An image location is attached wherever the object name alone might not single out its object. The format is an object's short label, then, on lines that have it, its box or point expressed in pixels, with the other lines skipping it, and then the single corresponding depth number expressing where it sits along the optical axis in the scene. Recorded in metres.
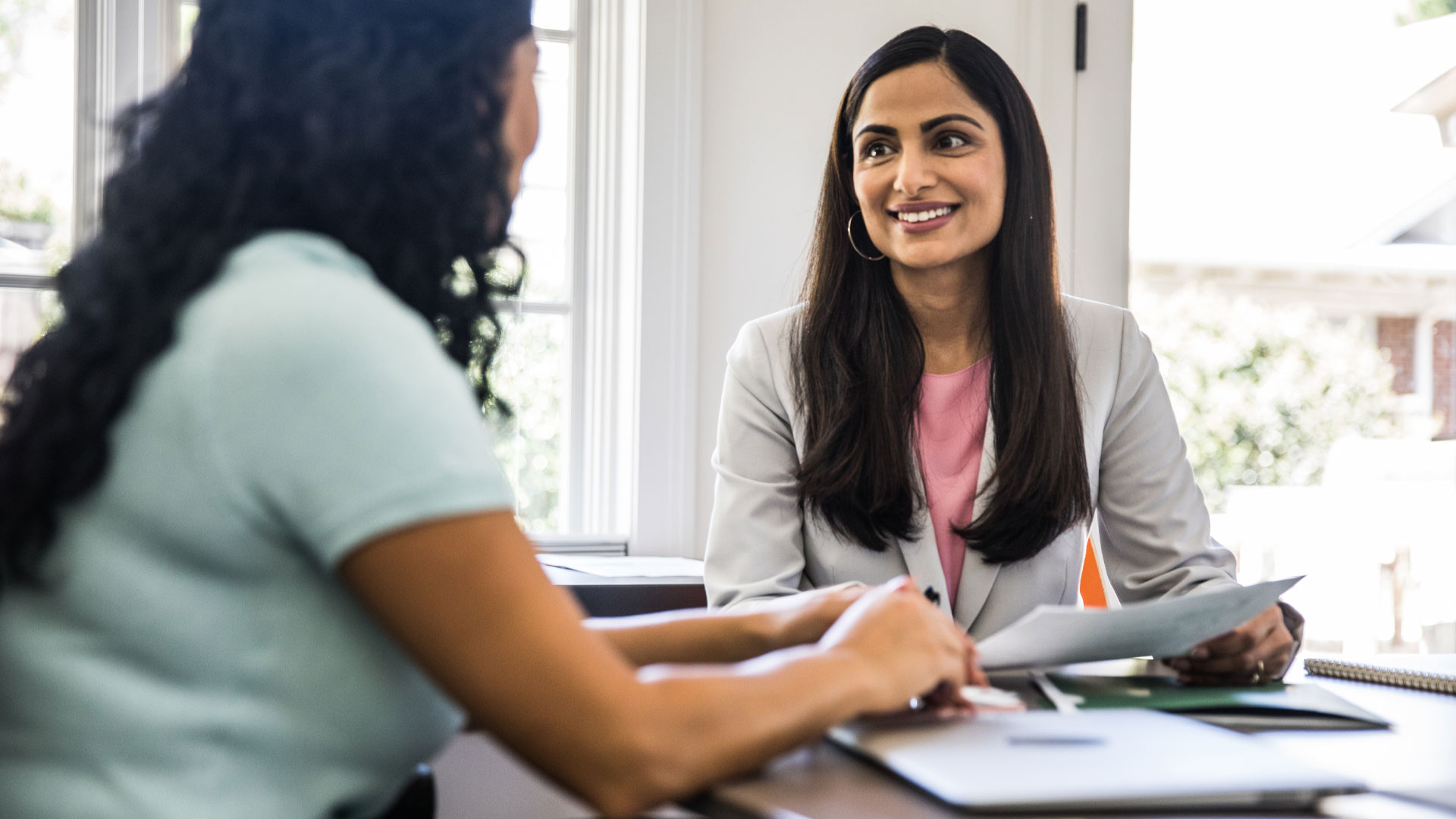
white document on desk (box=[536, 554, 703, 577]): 2.03
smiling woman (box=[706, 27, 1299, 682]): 1.44
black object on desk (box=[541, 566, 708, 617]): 1.87
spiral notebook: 1.13
